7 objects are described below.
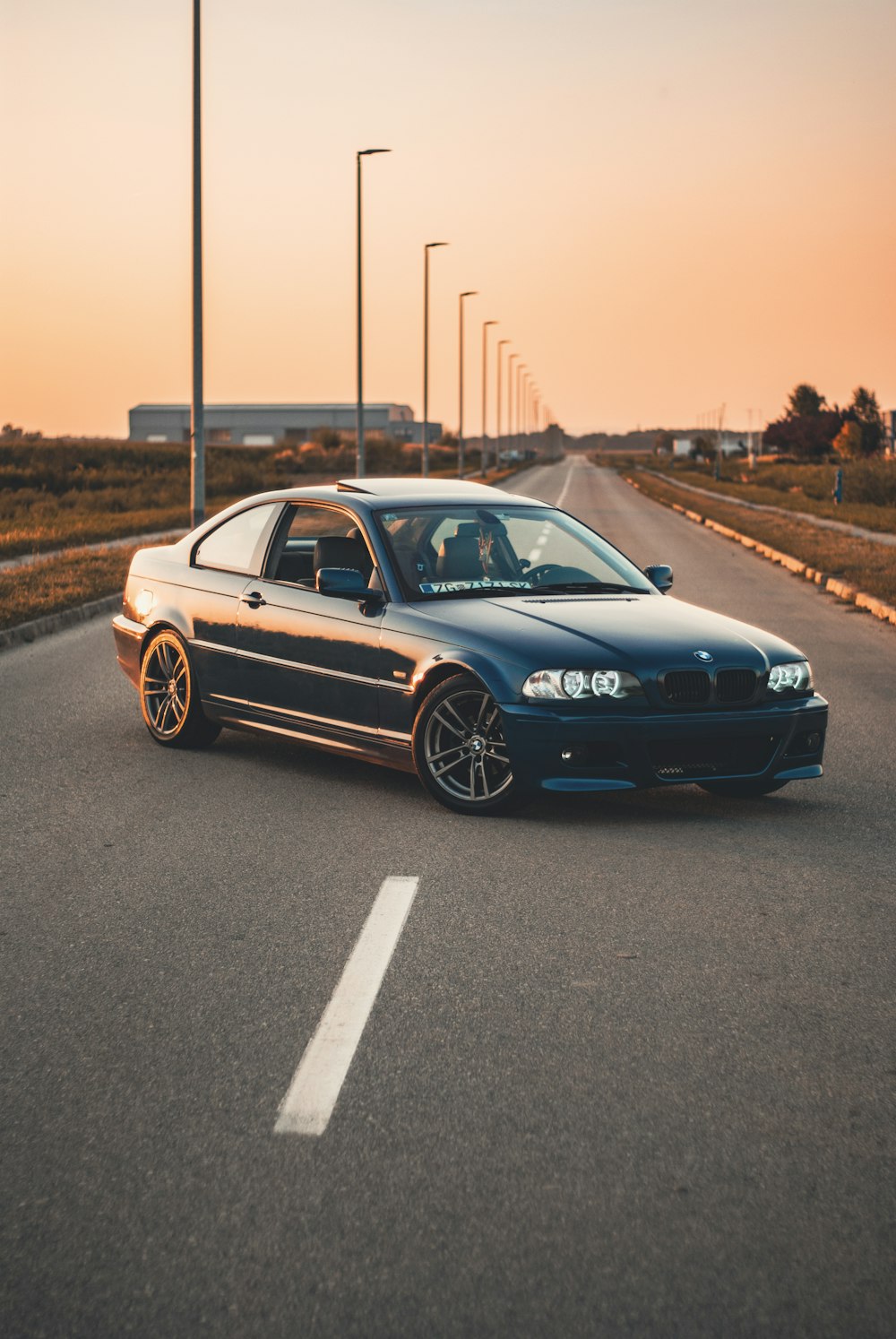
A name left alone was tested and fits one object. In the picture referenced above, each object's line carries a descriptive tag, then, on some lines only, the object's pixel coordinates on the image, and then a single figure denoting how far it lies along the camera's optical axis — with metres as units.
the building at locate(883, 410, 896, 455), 145.69
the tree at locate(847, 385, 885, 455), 120.39
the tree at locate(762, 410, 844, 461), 143.38
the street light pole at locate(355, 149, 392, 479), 40.37
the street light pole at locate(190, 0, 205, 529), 25.22
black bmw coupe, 6.96
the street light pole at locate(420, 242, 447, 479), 54.22
